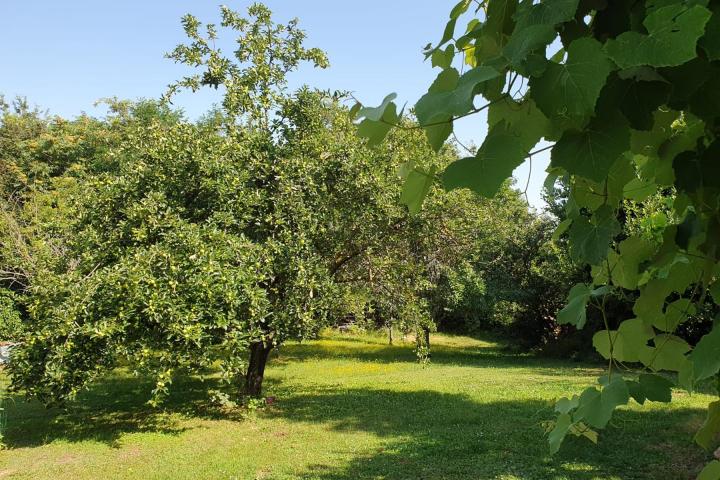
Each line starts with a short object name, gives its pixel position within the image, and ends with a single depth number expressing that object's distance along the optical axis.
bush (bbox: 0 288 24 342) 15.00
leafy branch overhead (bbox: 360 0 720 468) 0.49
